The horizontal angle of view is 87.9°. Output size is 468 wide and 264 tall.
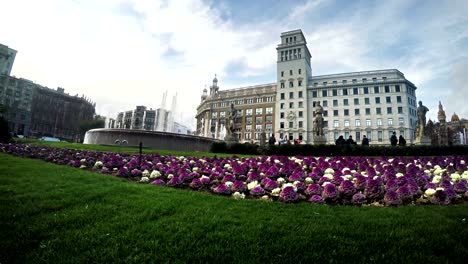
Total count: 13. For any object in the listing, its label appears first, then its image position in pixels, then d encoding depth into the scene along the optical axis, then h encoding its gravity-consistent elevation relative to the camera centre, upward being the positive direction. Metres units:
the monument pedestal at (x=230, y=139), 20.77 +1.54
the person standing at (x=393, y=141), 19.53 +1.75
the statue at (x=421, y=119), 22.25 +4.13
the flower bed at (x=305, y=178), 4.15 -0.43
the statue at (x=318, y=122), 19.81 +3.11
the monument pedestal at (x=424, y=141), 21.59 +2.01
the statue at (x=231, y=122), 21.43 +3.14
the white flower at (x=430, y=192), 4.15 -0.48
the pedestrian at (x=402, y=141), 19.12 +1.75
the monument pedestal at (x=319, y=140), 19.74 +1.62
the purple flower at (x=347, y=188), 4.22 -0.48
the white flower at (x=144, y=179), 5.97 -0.61
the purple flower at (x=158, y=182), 5.60 -0.63
